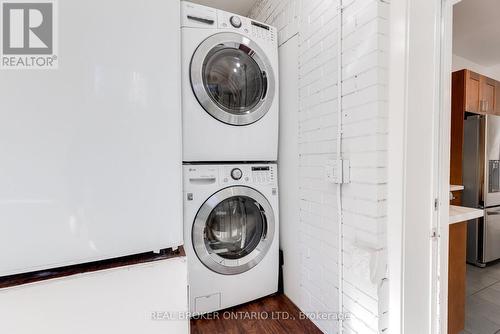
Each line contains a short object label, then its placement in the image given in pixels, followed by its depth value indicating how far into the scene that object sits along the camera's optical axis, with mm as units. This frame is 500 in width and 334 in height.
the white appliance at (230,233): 1450
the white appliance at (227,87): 1422
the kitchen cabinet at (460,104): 2227
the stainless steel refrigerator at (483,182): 2238
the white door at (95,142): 710
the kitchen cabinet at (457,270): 1341
